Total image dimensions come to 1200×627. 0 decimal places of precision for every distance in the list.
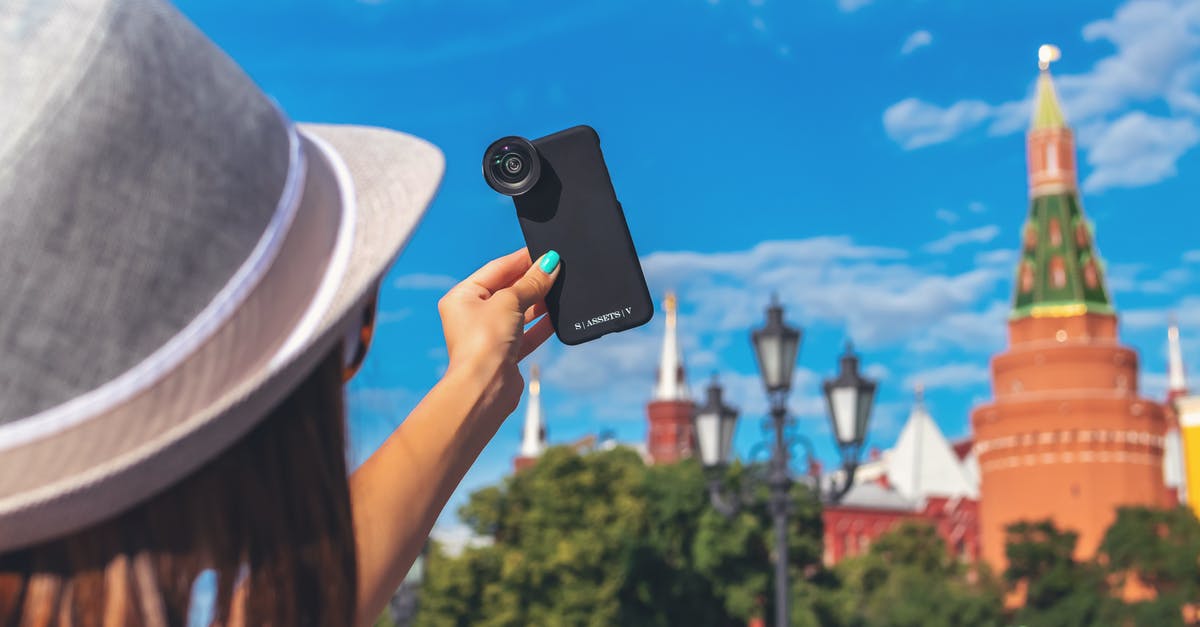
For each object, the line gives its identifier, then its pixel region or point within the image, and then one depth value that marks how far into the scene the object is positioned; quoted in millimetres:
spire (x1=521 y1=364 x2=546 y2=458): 86125
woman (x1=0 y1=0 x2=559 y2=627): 1166
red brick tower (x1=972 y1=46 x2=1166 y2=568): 59375
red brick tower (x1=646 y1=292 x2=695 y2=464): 79062
